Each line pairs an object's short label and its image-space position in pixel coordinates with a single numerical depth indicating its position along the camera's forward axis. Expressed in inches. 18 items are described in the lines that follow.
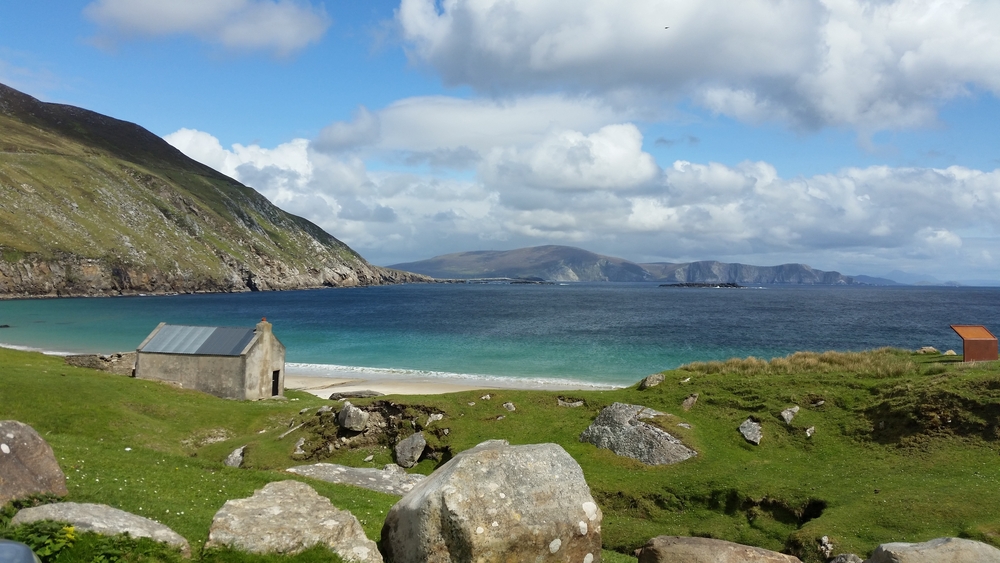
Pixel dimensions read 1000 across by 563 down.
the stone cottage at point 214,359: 1813.5
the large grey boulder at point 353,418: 1204.5
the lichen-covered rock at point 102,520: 418.9
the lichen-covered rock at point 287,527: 446.3
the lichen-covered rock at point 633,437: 1037.2
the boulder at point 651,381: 1327.5
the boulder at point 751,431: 1074.1
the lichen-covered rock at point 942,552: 478.3
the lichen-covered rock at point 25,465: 454.0
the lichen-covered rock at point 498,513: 436.8
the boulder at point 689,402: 1211.1
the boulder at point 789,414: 1107.3
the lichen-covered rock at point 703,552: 491.2
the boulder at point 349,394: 2010.3
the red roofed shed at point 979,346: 1279.5
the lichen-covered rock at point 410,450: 1142.3
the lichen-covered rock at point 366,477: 908.0
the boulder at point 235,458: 1152.2
